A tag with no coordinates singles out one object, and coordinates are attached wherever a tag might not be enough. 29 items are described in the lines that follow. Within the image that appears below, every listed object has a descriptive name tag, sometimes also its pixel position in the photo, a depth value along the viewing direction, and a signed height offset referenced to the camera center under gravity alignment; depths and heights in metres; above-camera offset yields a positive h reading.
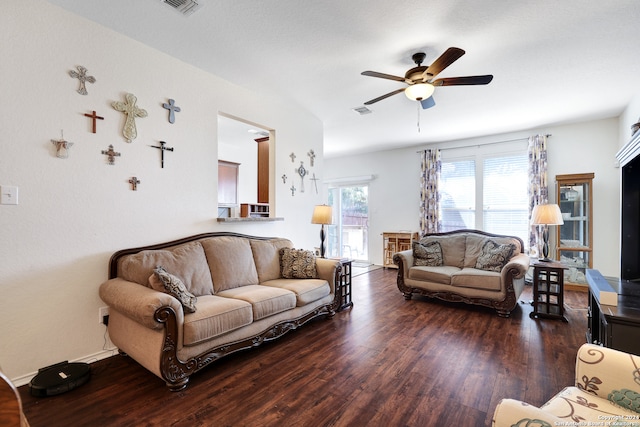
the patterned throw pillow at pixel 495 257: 3.82 -0.60
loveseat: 3.53 -0.78
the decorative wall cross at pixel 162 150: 2.92 +0.60
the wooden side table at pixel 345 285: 3.76 -0.97
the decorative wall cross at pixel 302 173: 4.56 +0.59
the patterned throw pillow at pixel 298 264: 3.50 -0.65
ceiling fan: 2.54 +1.22
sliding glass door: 7.50 -0.32
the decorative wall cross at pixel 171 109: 2.96 +1.04
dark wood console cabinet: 1.59 -0.58
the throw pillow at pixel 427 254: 4.33 -0.64
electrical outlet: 2.52 -0.89
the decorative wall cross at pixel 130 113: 2.65 +0.89
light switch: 2.06 +0.11
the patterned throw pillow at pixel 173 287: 2.21 -0.59
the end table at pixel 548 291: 3.43 -0.96
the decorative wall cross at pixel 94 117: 2.46 +0.79
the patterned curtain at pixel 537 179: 5.07 +0.56
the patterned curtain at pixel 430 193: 6.18 +0.39
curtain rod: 5.34 +1.33
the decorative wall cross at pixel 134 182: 2.71 +0.27
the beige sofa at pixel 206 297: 2.04 -0.77
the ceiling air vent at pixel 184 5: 2.18 +1.55
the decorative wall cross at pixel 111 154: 2.56 +0.50
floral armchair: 1.08 -0.74
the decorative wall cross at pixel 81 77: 2.38 +1.09
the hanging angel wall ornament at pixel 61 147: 2.29 +0.51
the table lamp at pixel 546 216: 3.71 -0.07
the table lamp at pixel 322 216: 3.99 -0.07
